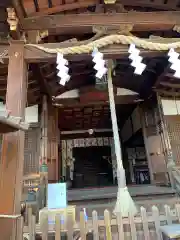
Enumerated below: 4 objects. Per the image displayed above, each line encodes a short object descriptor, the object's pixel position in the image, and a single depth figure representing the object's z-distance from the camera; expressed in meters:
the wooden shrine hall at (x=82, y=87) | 3.21
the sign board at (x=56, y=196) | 3.02
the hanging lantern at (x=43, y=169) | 4.64
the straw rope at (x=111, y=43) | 3.43
